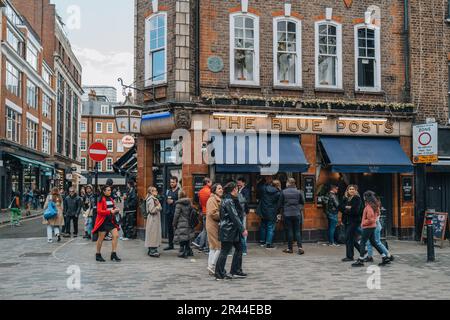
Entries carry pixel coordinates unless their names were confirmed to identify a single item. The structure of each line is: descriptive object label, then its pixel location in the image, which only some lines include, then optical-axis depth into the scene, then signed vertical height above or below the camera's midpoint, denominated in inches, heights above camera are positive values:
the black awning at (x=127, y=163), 738.2 +23.3
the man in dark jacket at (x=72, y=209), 699.4 -40.1
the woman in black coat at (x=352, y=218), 468.4 -36.0
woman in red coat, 461.7 -37.8
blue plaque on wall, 606.9 +134.0
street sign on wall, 557.0 +37.0
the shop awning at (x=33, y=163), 1459.2 +49.4
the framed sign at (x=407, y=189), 654.5 -13.7
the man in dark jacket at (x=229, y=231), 376.2 -37.8
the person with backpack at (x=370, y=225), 440.8 -39.8
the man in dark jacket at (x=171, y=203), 537.3 -25.4
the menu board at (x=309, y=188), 620.7 -11.5
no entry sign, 583.2 +31.1
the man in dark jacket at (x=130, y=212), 633.6 -40.6
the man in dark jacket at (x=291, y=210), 519.5 -32.2
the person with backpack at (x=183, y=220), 482.0 -38.1
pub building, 594.2 +104.6
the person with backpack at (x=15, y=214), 938.1 -64.2
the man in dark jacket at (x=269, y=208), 562.3 -32.2
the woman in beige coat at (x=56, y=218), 624.1 -47.8
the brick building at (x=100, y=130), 3417.8 +326.9
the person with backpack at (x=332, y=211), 585.6 -37.2
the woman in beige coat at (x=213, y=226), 396.2 -36.3
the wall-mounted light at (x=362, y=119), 639.1 +73.5
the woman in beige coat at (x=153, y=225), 490.6 -44.1
